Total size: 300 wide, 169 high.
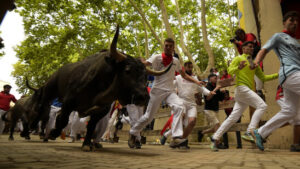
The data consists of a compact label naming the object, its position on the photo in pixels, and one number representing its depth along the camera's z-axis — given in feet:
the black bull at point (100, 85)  14.64
